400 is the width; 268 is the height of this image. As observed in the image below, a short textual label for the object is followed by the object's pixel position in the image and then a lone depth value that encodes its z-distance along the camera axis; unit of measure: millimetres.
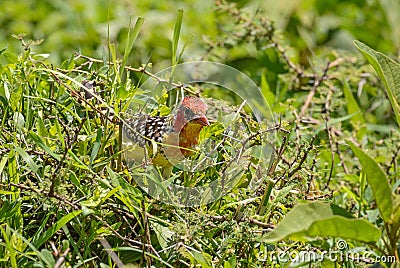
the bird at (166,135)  5810
